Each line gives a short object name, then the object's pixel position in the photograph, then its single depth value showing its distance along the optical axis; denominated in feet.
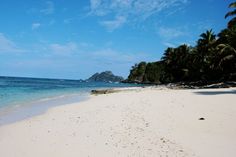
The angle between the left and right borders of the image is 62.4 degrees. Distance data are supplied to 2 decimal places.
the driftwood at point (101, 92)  86.19
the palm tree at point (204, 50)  121.66
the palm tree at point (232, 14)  63.24
